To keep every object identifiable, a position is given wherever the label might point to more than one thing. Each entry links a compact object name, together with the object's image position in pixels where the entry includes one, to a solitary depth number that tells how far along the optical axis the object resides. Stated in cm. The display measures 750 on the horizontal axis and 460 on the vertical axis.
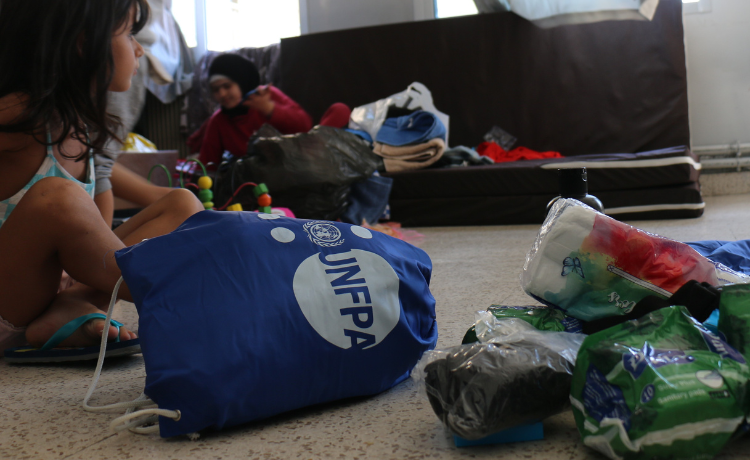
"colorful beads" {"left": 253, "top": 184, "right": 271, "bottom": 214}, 205
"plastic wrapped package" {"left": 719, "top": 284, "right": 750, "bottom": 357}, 55
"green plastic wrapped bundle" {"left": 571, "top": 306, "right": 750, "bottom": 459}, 47
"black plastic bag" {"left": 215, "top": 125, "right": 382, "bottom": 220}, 247
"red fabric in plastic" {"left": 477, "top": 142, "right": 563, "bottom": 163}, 308
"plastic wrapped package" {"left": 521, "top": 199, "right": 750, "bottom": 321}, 69
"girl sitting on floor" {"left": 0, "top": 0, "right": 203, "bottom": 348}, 90
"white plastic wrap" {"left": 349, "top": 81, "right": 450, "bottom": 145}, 298
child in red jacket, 319
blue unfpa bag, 61
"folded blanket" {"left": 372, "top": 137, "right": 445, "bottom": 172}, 287
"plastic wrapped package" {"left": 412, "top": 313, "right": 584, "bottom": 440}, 55
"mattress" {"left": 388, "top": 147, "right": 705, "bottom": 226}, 251
